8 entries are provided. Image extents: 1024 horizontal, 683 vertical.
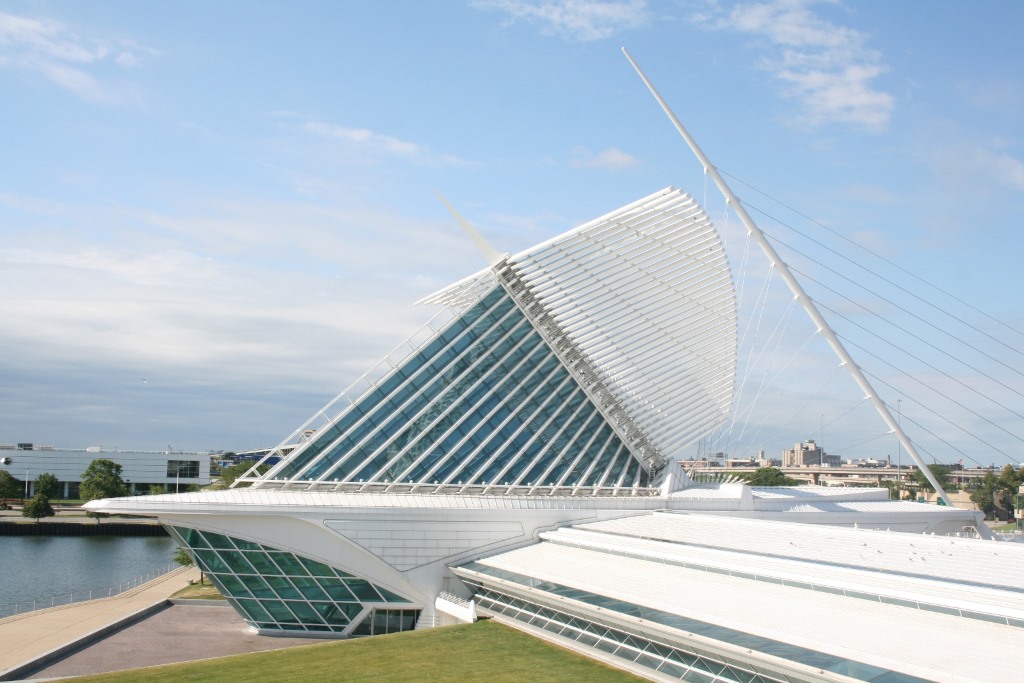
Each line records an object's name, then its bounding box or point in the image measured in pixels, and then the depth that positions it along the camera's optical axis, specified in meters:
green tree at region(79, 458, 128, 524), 108.88
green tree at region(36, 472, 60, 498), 107.04
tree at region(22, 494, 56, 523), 98.00
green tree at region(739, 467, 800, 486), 114.25
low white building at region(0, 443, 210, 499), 132.12
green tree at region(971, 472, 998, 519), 124.62
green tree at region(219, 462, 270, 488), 101.74
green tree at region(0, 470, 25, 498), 121.81
